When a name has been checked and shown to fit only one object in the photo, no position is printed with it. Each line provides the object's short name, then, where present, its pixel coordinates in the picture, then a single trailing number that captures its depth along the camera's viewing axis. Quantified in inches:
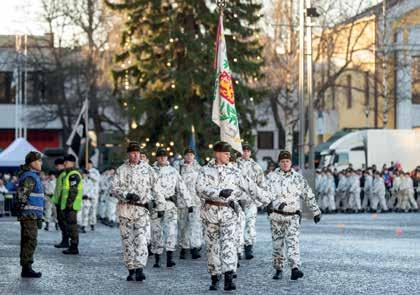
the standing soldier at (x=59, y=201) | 908.0
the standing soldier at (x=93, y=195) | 1218.0
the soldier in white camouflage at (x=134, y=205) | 667.4
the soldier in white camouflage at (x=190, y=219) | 843.4
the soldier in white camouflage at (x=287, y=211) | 673.0
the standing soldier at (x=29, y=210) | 698.8
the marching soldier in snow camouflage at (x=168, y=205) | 788.0
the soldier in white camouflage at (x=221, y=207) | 618.8
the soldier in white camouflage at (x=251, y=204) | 805.9
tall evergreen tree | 1652.3
